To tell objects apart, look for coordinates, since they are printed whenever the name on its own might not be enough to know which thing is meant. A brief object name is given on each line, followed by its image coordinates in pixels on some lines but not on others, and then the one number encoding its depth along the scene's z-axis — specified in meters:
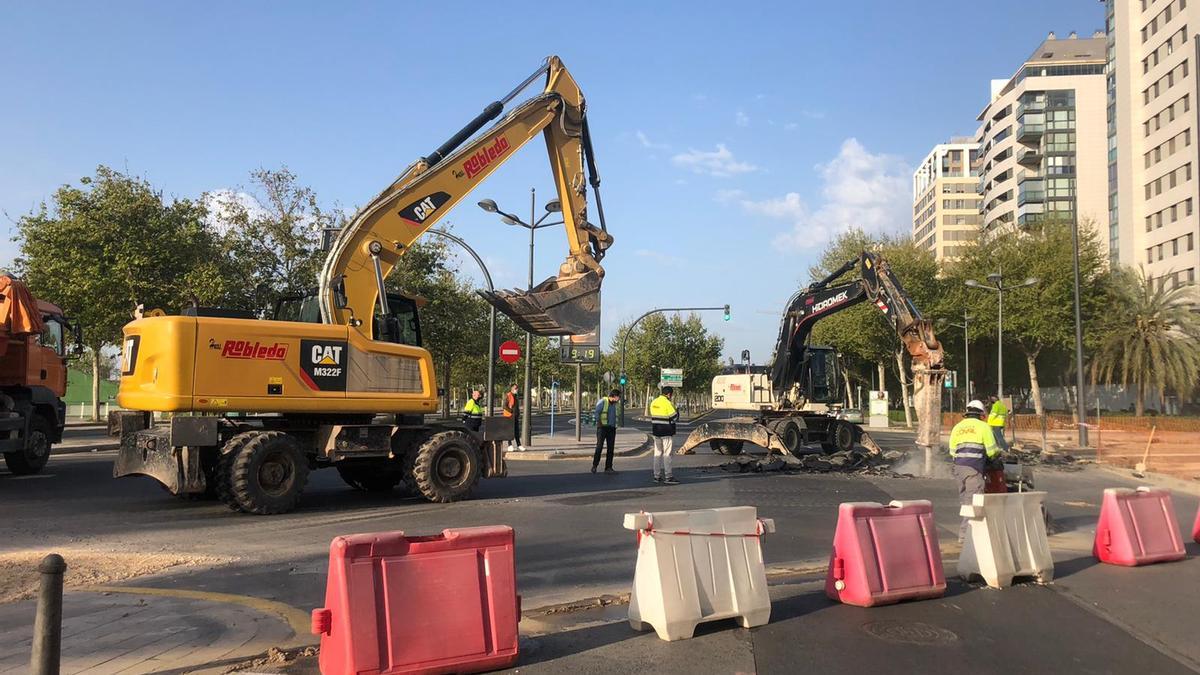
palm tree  40.50
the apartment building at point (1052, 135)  82.94
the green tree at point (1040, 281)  41.97
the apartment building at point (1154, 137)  52.19
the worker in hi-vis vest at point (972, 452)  8.80
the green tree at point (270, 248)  28.09
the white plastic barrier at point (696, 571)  5.44
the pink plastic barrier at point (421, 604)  4.45
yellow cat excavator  10.28
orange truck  14.12
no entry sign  21.80
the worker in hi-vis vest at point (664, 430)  15.05
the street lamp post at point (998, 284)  35.00
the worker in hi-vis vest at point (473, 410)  13.70
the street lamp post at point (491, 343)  21.06
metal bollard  3.89
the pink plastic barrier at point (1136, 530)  8.11
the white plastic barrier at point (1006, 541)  7.07
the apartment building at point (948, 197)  116.00
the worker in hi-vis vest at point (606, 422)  16.59
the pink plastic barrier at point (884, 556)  6.31
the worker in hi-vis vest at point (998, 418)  15.05
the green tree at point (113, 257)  25.36
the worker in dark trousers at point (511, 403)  19.27
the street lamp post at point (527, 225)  23.08
